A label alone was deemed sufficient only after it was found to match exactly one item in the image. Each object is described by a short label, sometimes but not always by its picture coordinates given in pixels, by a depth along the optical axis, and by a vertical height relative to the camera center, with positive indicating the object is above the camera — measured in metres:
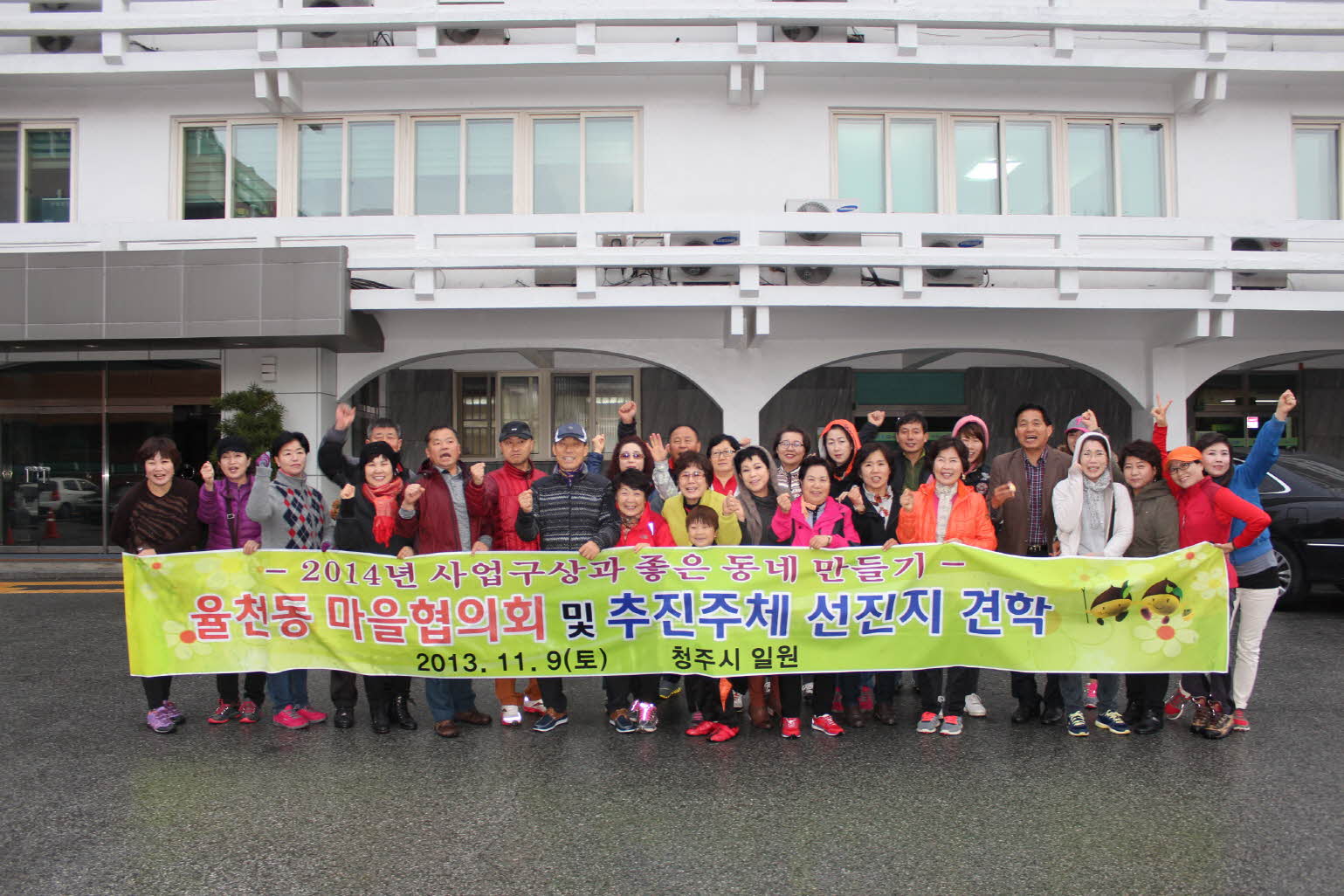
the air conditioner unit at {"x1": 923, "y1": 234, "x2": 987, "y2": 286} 11.34 +2.39
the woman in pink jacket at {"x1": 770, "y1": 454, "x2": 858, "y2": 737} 5.15 -0.37
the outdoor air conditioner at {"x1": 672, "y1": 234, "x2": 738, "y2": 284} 11.50 +2.52
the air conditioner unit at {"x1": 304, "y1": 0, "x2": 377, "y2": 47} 12.26 +5.93
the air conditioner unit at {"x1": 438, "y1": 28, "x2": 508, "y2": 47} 12.03 +5.82
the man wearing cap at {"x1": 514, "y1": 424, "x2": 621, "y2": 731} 5.27 -0.22
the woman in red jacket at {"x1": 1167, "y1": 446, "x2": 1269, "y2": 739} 5.02 -0.34
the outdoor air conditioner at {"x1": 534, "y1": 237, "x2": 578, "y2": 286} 11.55 +2.48
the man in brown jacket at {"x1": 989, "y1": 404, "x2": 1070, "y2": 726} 5.40 -0.20
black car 8.48 -0.60
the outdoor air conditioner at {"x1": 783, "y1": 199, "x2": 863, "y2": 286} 11.59 +2.94
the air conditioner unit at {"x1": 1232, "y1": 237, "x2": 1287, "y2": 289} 11.54 +2.40
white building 11.04 +3.87
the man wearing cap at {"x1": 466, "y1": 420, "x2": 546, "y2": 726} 5.41 -0.17
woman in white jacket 5.17 -0.32
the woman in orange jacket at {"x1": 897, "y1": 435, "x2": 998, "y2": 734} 5.27 -0.32
